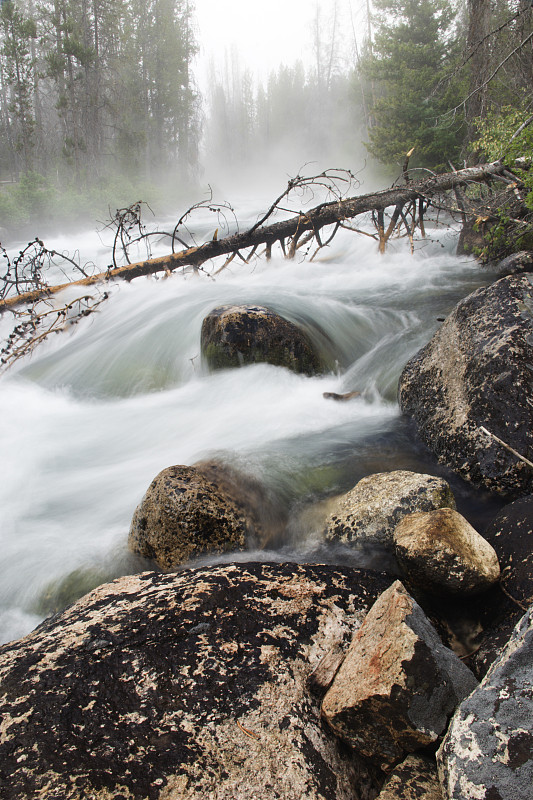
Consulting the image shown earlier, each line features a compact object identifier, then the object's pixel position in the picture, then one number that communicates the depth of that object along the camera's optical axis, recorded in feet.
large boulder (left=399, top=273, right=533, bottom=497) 10.66
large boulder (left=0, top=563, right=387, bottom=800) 4.27
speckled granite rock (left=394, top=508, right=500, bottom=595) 7.15
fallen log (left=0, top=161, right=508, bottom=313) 22.47
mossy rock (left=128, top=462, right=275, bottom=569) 9.31
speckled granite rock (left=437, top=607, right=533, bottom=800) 3.52
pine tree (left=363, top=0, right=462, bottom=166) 52.60
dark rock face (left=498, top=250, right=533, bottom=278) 21.95
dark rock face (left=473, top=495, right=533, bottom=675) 6.50
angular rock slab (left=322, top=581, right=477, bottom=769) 4.70
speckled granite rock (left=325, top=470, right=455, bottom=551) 9.25
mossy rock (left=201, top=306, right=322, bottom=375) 17.12
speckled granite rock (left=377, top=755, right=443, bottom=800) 4.19
